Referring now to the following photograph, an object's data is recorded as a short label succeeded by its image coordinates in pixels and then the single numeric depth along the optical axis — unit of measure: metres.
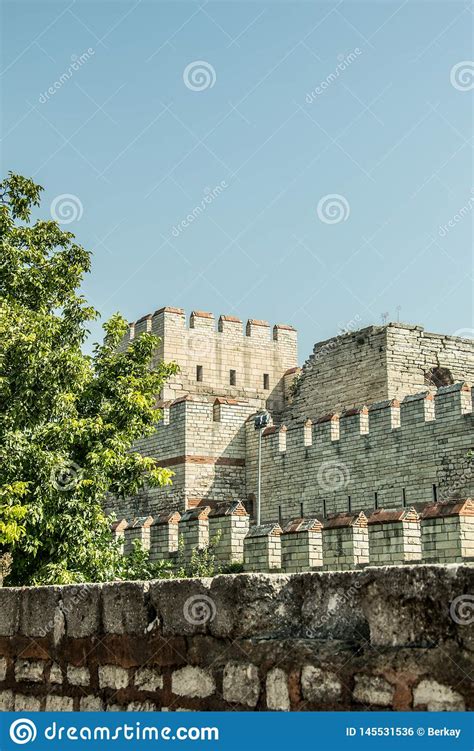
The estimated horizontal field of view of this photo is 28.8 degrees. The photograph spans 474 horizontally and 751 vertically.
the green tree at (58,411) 10.38
